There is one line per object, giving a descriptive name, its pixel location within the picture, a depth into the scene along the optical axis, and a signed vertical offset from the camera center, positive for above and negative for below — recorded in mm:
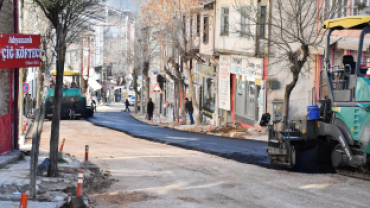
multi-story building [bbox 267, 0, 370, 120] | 19781 +1249
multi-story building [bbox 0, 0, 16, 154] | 13141 -259
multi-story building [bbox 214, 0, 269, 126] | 24953 +1528
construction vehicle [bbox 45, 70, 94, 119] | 35625 -457
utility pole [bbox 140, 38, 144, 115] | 45369 +701
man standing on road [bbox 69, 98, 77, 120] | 35625 -1292
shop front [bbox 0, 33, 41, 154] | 12391 +494
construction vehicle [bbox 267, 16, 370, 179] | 10266 -741
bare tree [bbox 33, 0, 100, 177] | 11094 +968
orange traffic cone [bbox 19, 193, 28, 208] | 6727 -1456
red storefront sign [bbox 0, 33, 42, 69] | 12234 +981
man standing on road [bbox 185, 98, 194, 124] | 34156 -1026
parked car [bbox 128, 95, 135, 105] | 73719 -1290
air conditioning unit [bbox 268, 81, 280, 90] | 24536 +357
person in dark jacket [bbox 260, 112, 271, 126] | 19769 -1087
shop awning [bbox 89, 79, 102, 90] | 67775 +904
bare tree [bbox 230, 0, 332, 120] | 20703 +2993
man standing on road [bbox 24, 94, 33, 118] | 33562 -922
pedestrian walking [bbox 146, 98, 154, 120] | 41062 -1261
